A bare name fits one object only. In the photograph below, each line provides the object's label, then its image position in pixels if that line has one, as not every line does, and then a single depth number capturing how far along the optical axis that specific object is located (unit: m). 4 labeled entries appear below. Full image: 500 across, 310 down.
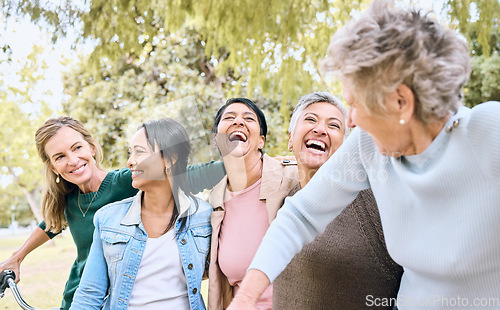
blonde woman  2.19
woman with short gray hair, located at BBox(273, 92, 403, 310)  1.53
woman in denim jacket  1.76
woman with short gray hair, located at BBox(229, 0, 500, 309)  1.02
